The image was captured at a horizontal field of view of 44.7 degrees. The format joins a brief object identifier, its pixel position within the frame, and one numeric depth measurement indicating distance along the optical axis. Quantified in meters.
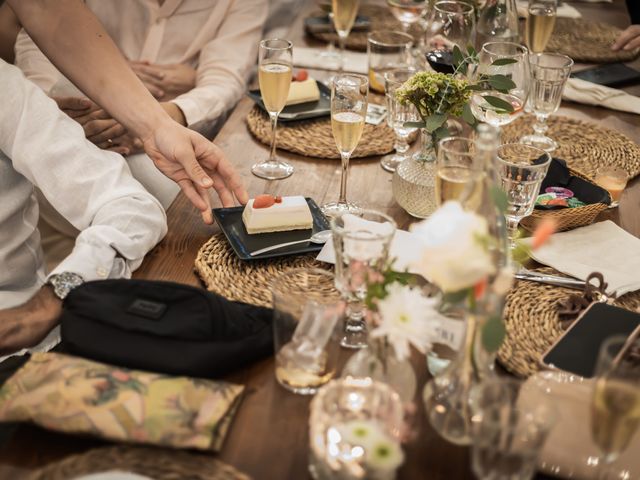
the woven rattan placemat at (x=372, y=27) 2.43
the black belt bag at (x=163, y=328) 1.01
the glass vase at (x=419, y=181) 1.47
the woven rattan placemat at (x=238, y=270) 1.25
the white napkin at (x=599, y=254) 1.31
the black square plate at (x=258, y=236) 1.34
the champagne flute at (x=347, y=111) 1.47
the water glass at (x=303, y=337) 1.00
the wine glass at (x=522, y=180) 1.32
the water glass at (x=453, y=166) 1.16
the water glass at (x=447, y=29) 1.89
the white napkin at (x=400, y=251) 1.29
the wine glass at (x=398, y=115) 1.62
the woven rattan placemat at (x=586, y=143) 1.75
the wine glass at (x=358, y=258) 1.00
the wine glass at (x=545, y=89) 1.67
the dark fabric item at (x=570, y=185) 1.51
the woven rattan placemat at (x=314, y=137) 1.77
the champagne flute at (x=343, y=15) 2.13
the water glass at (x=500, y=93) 1.55
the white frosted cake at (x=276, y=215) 1.38
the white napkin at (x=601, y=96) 2.03
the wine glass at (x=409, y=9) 2.36
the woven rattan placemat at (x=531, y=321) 1.11
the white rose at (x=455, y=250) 0.77
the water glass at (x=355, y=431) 0.81
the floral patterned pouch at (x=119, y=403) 0.91
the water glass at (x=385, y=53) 1.95
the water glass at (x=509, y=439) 0.78
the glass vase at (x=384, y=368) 0.94
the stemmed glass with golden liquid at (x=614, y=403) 0.80
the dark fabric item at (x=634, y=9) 3.20
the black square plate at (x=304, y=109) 1.90
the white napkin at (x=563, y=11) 2.57
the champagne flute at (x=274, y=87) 1.66
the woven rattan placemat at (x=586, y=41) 2.31
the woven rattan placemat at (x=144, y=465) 0.87
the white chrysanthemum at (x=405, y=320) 0.88
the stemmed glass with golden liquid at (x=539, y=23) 1.94
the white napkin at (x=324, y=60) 2.26
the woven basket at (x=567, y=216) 1.43
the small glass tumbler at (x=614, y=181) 1.58
